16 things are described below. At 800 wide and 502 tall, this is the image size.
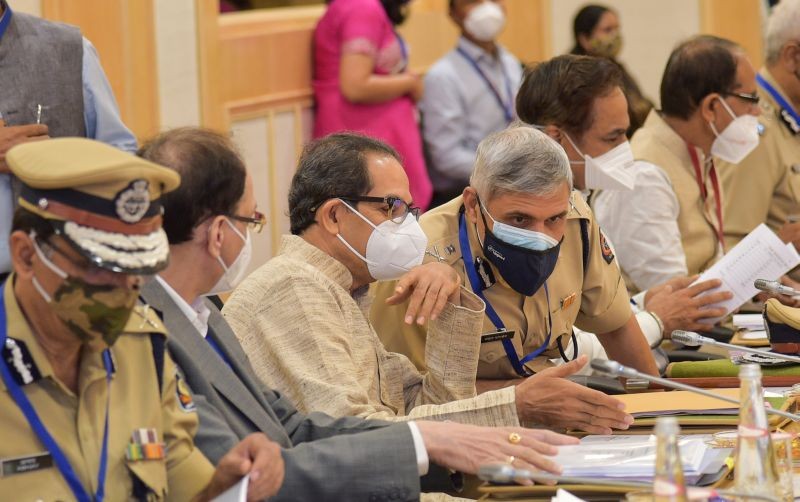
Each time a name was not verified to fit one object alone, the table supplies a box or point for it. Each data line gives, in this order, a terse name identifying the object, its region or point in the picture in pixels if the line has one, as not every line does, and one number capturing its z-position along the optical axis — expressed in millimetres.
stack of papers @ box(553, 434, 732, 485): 3982
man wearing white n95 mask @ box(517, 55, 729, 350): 6613
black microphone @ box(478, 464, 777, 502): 3519
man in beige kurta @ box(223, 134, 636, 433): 4656
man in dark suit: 4025
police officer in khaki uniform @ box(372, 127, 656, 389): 5355
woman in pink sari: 10945
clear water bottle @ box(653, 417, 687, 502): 3161
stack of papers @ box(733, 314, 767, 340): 6539
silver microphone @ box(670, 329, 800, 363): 4711
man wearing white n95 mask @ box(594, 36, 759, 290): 7423
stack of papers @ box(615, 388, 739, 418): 4813
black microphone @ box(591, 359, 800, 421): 3811
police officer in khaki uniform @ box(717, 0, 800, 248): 8179
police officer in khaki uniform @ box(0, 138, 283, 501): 3317
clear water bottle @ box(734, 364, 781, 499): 3594
